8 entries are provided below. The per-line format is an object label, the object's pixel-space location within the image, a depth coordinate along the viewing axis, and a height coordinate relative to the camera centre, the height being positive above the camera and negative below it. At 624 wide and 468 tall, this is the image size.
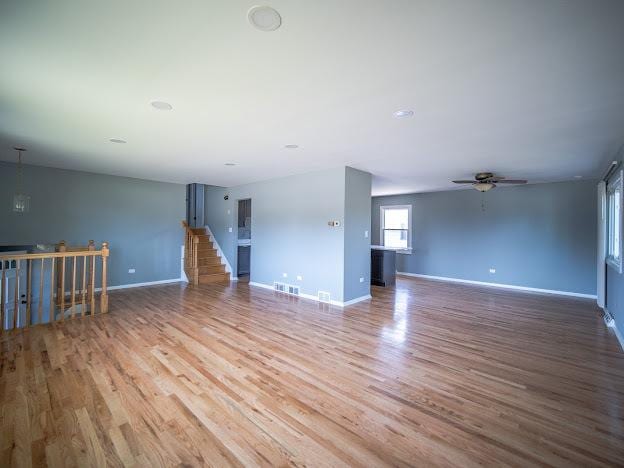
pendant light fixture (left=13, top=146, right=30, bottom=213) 4.29 +0.47
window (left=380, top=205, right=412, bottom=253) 8.75 +0.35
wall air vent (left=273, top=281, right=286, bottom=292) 6.20 -1.14
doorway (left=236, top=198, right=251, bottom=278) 8.18 -0.14
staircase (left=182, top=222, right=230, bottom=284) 7.15 -0.75
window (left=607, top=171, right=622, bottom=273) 3.71 +0.28
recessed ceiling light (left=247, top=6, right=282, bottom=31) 1.48 +1.19
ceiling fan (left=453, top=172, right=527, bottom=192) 5.24 +1.10
